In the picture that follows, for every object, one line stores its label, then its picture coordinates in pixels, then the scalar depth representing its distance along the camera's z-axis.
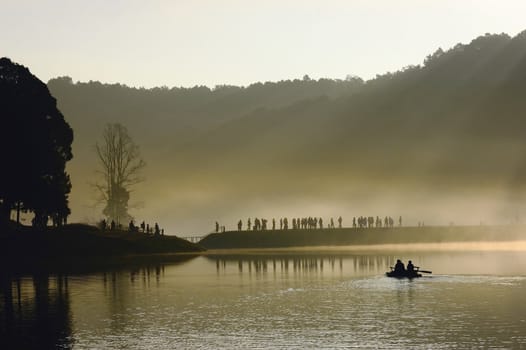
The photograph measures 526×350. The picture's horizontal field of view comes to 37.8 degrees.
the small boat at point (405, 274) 88.25
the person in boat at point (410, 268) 88.62
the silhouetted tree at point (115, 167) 158.75
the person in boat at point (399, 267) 89.06
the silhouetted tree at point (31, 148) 121.69
